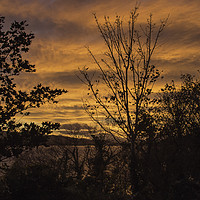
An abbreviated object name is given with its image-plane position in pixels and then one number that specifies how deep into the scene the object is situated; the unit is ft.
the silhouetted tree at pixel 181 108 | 61.87
